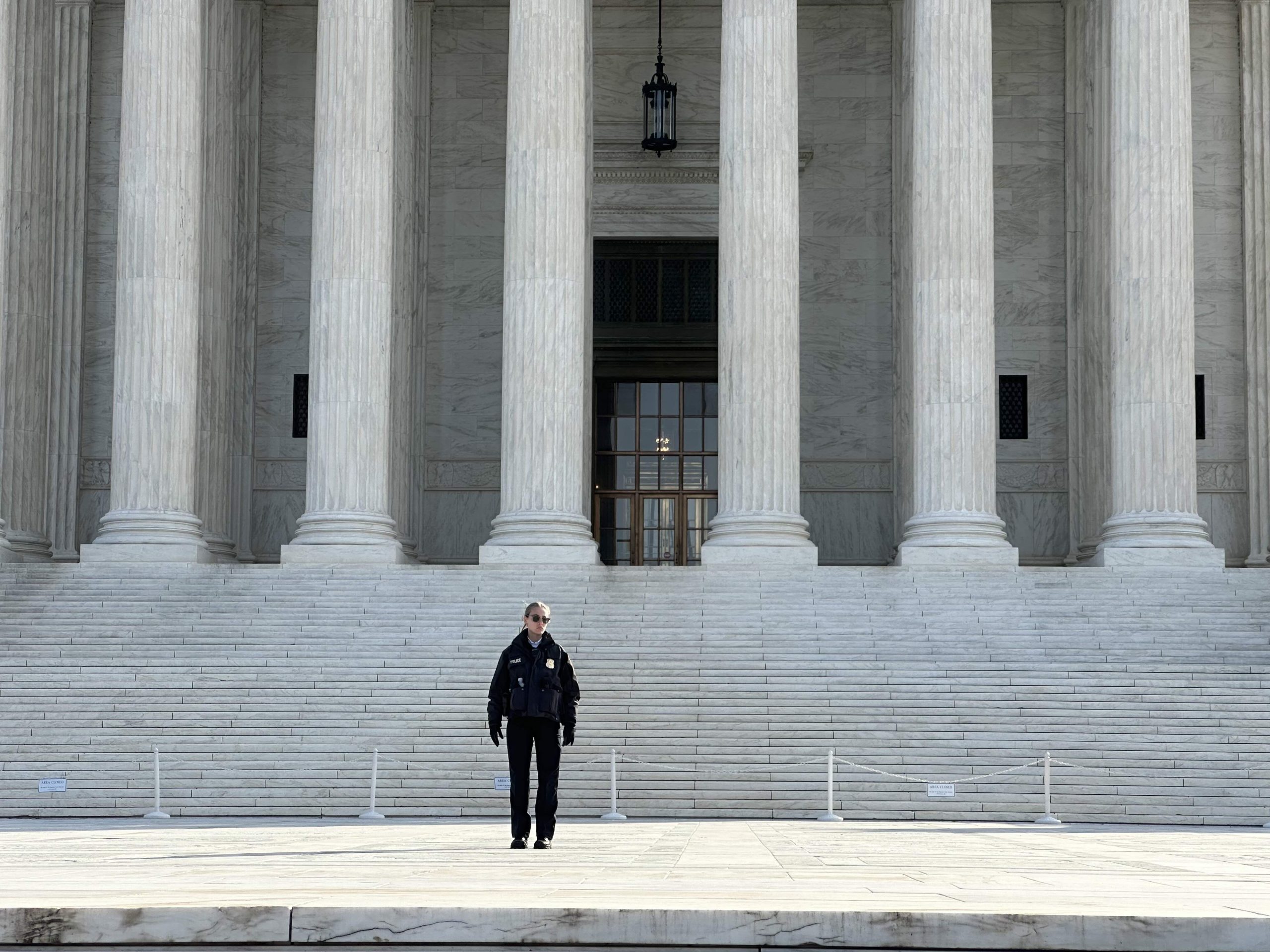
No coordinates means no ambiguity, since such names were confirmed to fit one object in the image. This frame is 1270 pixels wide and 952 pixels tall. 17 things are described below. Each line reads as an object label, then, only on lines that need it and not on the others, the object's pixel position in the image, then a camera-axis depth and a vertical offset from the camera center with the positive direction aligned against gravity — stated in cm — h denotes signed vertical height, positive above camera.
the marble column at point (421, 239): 5984 +1008
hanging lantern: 5806 +1362
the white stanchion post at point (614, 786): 3145 -409
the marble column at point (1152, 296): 4791 +663
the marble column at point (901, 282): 5684 +841
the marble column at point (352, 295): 4850 +668
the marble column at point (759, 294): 4788 +667
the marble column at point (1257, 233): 5812 +1014
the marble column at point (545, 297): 4775 +654
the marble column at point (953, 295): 4791 +666
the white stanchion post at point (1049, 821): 3140 -466
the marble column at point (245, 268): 5916 +900
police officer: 2267 -194
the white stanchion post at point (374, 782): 3181 -411
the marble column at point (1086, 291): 5628 +813
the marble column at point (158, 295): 4875 +669
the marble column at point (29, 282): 5497 +804
